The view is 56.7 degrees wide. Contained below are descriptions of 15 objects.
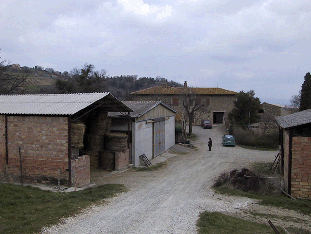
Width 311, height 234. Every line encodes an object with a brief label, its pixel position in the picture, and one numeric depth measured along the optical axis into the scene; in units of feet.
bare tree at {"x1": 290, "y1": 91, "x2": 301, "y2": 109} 139.44
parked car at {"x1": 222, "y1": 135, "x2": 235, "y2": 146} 98.58
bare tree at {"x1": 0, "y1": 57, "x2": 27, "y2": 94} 93.53
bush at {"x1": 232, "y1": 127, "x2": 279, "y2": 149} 98.73
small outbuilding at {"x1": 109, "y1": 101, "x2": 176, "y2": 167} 61.46
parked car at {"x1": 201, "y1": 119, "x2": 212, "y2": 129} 140.55
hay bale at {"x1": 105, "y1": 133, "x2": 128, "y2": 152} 56.39
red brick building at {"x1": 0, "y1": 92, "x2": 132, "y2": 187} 41.32
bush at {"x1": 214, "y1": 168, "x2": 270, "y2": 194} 40.60
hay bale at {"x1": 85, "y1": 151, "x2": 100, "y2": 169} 56.24
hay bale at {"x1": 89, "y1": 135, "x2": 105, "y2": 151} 56.08
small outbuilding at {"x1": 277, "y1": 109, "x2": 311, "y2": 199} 36.22
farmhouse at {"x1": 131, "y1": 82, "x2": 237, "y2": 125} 150.30
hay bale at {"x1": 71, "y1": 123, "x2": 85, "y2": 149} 42.42
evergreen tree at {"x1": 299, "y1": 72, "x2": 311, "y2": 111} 94.14
